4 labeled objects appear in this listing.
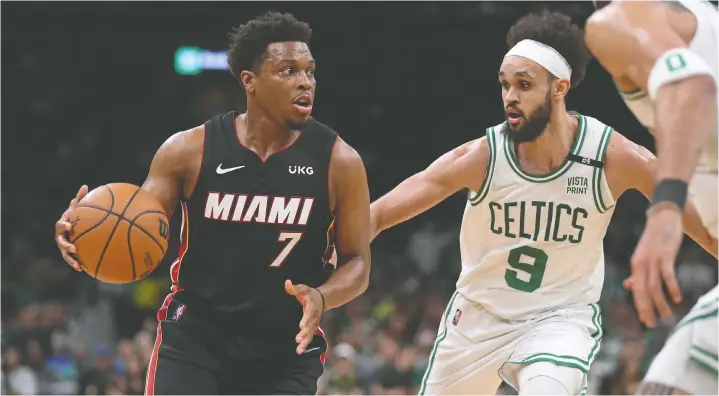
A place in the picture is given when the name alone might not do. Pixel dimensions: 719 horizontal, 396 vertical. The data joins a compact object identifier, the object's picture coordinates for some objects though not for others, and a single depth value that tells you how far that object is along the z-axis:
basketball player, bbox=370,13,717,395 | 10.77
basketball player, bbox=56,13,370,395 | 9.32
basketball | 9.23
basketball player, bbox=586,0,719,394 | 6.43
